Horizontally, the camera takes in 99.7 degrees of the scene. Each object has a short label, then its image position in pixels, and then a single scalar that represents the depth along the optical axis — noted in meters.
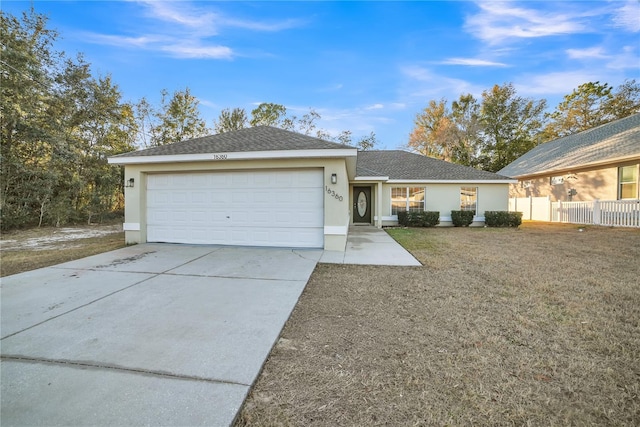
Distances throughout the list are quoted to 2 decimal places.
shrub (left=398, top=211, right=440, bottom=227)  13.70
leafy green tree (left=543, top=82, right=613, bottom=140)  23.55
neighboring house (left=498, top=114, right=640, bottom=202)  12.42
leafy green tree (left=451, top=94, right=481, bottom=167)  28.34
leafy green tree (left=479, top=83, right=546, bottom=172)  26.73
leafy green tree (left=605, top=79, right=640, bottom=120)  22.16
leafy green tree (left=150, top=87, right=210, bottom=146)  20.83
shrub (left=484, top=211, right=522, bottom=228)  13.37
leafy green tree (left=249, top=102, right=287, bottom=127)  25.80
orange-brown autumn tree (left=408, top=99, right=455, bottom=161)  28.90
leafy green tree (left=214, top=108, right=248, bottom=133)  24.36
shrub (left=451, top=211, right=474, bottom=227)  13.77
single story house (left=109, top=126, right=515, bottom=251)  7.22
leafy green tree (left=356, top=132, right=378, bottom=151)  28.52
